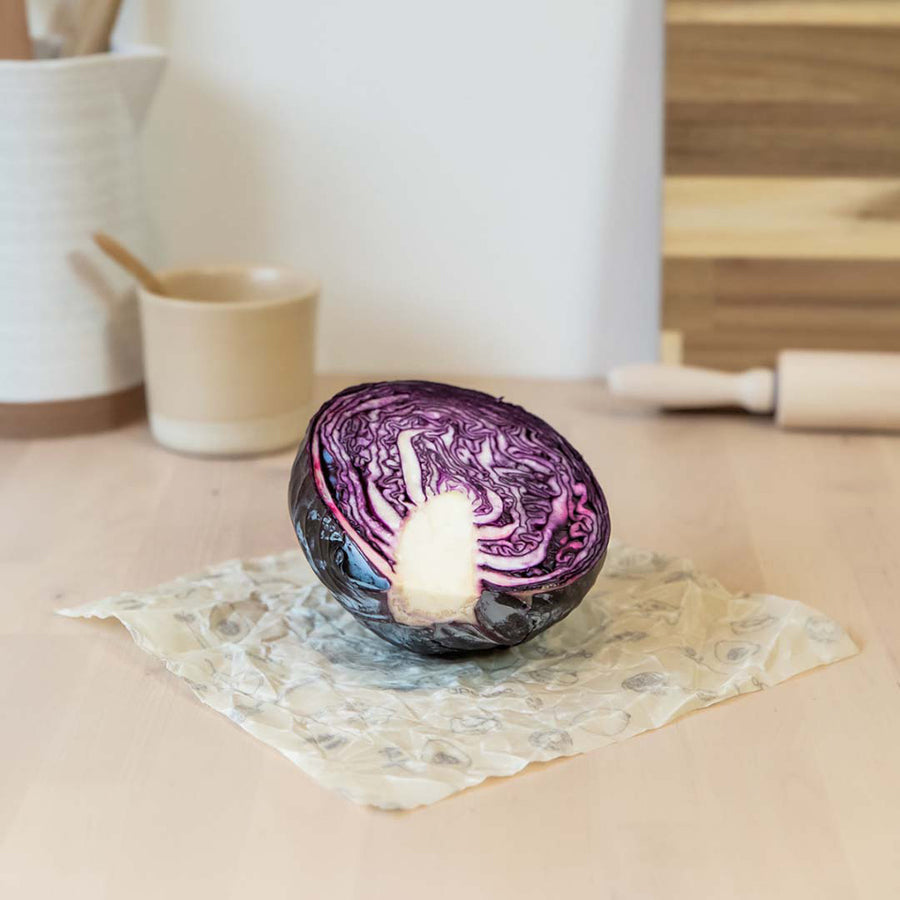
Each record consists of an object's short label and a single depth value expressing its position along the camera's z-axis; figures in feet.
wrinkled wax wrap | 3.01
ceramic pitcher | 4.52
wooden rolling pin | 4.80
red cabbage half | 3.12
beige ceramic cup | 4.51
